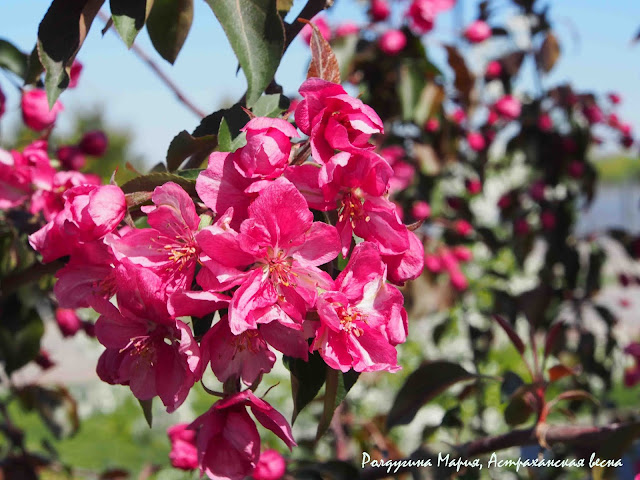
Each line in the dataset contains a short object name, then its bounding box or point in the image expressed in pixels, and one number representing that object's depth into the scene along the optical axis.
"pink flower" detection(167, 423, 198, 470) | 1.18
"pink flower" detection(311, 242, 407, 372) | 0.68
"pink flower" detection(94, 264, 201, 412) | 0.68
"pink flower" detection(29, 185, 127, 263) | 0.71
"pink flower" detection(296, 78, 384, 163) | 0.71
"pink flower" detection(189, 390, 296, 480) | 0.73
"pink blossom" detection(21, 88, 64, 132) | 1.31
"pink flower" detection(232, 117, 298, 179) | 0.69
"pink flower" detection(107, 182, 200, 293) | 0.71
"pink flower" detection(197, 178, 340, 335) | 0.66
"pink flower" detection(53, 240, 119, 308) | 0.76
